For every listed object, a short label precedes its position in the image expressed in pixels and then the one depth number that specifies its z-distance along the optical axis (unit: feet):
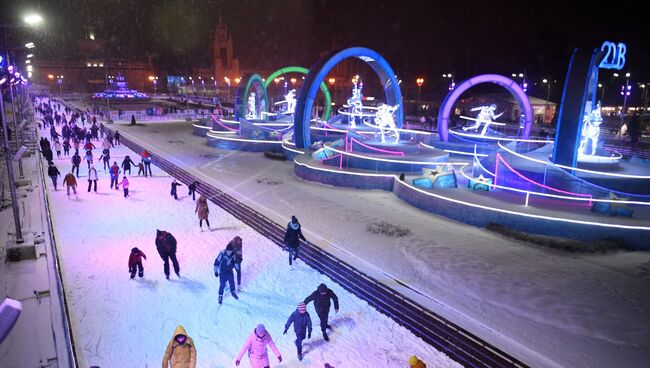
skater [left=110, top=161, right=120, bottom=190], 51.49
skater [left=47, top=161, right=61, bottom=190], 49.87
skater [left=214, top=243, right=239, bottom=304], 25.45
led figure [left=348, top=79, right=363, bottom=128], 96.06
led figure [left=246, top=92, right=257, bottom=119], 112.16
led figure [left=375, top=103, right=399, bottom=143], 69.51
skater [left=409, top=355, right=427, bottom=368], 15.99
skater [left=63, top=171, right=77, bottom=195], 47.93
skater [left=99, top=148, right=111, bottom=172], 61.14
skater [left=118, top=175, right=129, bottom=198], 48.88
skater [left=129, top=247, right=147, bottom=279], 27.98
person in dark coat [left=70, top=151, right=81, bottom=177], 56.82
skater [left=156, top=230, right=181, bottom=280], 28.06
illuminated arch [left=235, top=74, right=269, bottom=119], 103.24
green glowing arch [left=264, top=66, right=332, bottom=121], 114.11
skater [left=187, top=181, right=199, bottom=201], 48.72
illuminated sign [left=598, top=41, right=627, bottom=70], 41.27
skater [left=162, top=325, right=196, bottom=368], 16.38
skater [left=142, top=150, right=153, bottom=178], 59.57
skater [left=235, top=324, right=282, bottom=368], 17.76
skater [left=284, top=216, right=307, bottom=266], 31.60
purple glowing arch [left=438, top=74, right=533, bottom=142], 77.92
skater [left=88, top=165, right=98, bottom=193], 50.72
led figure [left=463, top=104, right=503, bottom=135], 80.48
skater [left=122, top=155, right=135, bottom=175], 56.34
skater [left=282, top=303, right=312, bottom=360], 20.38
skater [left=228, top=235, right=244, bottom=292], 26.73
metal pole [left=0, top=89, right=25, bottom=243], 30.45
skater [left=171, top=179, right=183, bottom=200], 48.65
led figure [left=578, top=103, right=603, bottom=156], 51.47
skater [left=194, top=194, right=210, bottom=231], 37.84
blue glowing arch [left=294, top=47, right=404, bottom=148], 71.56
